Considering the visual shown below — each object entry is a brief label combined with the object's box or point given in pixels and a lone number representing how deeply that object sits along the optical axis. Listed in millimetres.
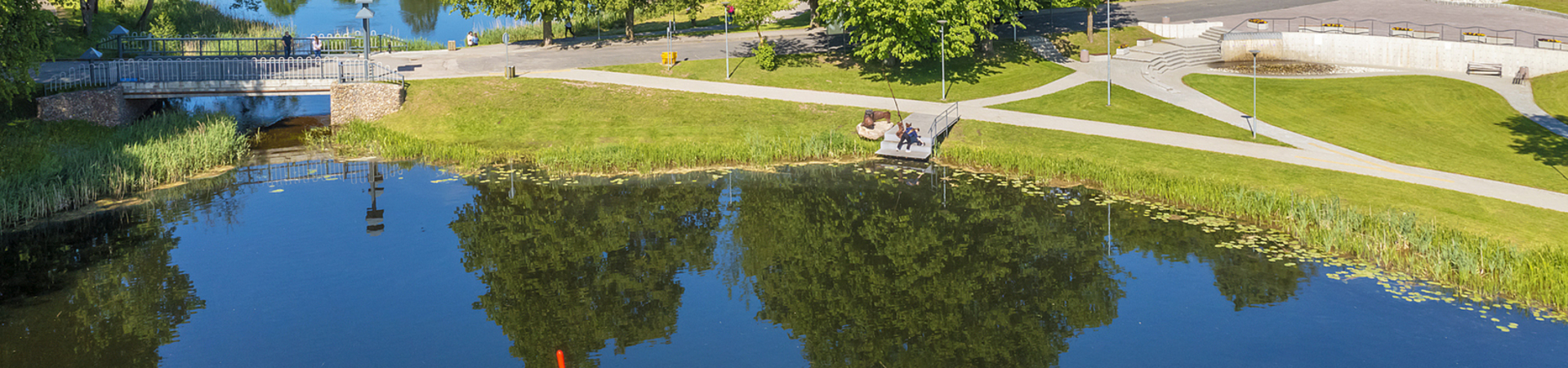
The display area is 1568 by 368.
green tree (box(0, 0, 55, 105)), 34312
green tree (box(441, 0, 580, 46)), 52375
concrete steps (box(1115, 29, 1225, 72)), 53562
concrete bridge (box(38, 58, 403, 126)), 41969
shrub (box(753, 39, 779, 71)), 50938
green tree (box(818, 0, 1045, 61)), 46500
